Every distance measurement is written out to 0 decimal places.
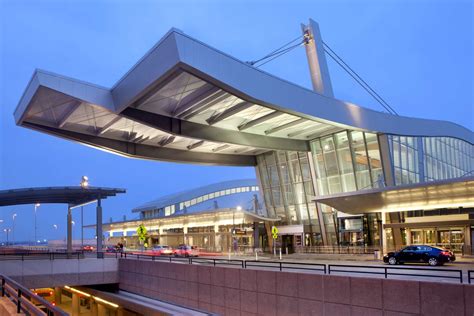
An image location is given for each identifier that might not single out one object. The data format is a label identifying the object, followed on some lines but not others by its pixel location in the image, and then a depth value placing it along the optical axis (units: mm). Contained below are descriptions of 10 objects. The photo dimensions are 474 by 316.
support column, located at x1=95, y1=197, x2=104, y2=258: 41194
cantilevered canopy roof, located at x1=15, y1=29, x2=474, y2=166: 27266
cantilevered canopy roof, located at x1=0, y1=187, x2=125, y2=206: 40156
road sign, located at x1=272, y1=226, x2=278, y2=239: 48094
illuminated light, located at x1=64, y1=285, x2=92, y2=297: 39431
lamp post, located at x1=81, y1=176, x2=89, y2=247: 40259
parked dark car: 26703
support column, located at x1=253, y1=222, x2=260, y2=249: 56312
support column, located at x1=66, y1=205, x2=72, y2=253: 49141
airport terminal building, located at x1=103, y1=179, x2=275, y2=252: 62438
